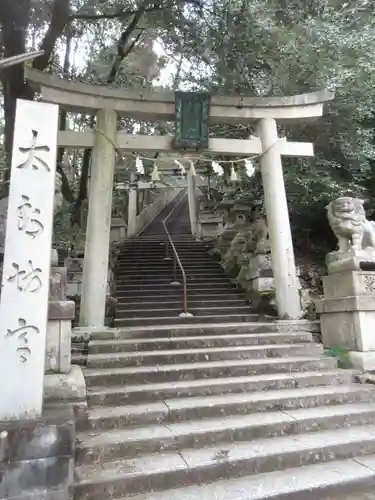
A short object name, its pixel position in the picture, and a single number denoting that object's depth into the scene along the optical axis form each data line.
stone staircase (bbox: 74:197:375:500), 3.03
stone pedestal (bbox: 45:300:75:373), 3.56
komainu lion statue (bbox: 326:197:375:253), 5.52
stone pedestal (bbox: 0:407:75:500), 2.59
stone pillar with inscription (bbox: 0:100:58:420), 2.76
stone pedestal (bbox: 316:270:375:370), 5.12
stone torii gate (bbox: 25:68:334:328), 6.35
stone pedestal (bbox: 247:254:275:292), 7.67
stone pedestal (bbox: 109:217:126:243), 14.41
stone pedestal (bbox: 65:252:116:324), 7.34
